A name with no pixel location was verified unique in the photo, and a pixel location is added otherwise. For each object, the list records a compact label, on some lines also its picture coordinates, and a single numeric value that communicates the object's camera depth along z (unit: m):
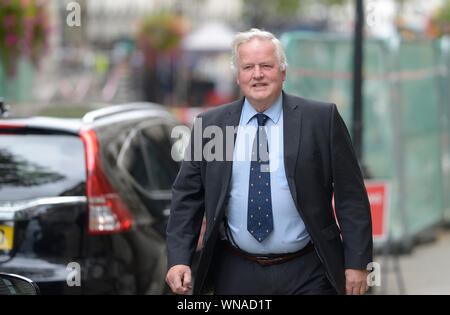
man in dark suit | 7.19
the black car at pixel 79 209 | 8.54
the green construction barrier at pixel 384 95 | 16.84
